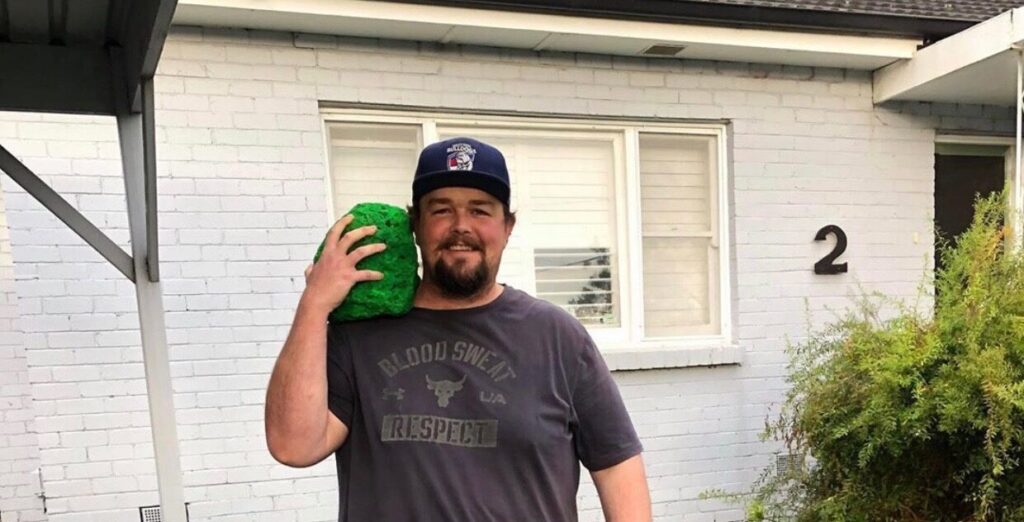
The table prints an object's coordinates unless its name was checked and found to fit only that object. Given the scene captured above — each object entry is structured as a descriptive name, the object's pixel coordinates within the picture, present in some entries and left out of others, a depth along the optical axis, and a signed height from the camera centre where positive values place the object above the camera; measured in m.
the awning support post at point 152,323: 2.07 -0.29
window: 3.47 -0.01
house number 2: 3.91 -0.34
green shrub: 2.59 -0.87
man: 1.35 -0.36
